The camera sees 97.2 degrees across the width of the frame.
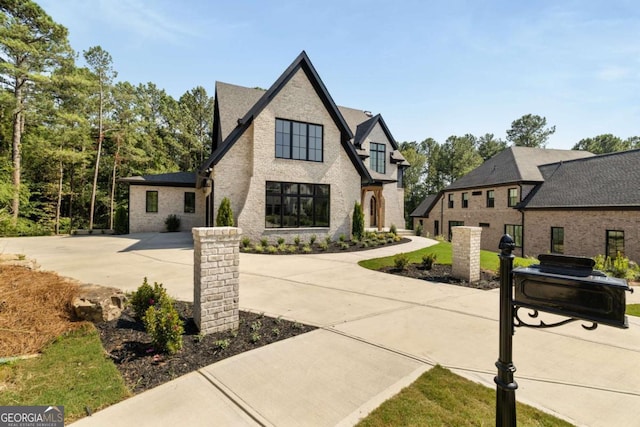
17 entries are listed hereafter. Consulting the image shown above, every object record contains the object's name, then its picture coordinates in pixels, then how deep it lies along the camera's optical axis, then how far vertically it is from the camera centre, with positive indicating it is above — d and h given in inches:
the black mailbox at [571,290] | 61.9 -18.1
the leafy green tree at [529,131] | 2039.9 +605.4
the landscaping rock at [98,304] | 191.2 -65.4
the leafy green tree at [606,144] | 1946.4 +493.5
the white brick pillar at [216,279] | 178.1 -44.1
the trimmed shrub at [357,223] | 642.8 -25.1
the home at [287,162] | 560.4 +104.1
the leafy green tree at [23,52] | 720.3 +419.2
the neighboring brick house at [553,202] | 624.1 +33.6
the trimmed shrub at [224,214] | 537.9 -6.9
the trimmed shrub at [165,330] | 154.3 -65.7
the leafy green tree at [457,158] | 1839.3 +364.1
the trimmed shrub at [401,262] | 371.3 -65.6
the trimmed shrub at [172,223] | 786.8 -35.0
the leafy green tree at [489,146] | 2095.8 +503.3
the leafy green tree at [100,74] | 934.4 +465.0
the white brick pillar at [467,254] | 332.7 -49.5
